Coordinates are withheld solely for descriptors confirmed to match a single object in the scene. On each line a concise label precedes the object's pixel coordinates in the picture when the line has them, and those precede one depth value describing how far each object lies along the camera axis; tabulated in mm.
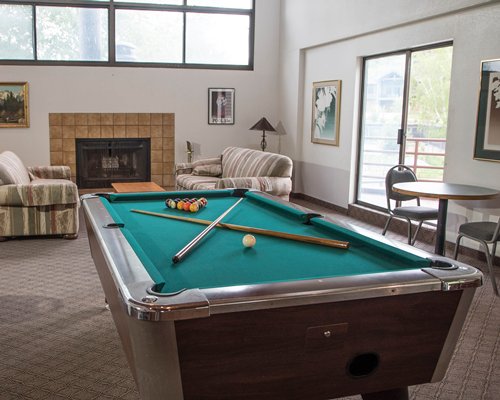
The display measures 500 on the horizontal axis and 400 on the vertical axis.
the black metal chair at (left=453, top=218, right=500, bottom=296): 4281
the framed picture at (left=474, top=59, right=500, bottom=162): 4957
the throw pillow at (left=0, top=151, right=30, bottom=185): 5832
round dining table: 4555
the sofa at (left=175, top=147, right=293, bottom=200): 6144
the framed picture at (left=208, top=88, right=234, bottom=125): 9180
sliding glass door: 6027
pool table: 1714
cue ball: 2506
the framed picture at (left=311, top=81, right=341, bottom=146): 7703
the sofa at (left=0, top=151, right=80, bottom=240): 5711
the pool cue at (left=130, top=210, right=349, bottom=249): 2533
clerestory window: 8367
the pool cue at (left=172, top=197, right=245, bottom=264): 2275
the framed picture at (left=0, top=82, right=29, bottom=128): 8336
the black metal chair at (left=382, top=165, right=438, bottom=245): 5262
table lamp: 8859
